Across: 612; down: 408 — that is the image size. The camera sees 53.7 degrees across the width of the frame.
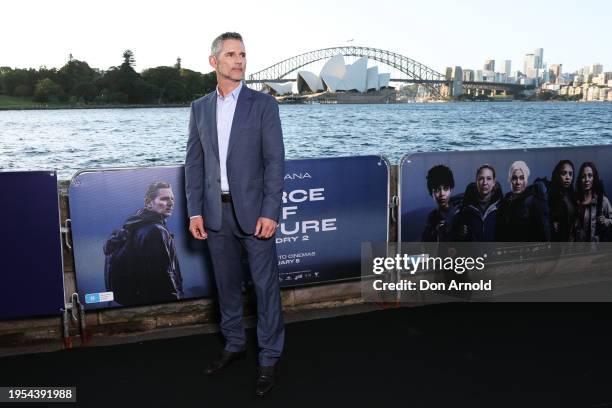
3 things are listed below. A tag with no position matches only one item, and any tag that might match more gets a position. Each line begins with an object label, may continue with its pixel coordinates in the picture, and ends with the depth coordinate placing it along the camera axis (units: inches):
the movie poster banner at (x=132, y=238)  169.8
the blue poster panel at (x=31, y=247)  161.8
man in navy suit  140.3
